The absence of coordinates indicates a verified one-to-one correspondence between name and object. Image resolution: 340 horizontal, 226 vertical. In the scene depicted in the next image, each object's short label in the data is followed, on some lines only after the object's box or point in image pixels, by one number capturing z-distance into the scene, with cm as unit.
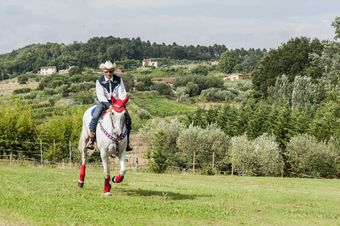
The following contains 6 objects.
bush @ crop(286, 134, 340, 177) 4438
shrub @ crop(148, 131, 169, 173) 4122
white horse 1307
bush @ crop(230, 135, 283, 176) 4400
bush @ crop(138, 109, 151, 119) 9425
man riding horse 1360
